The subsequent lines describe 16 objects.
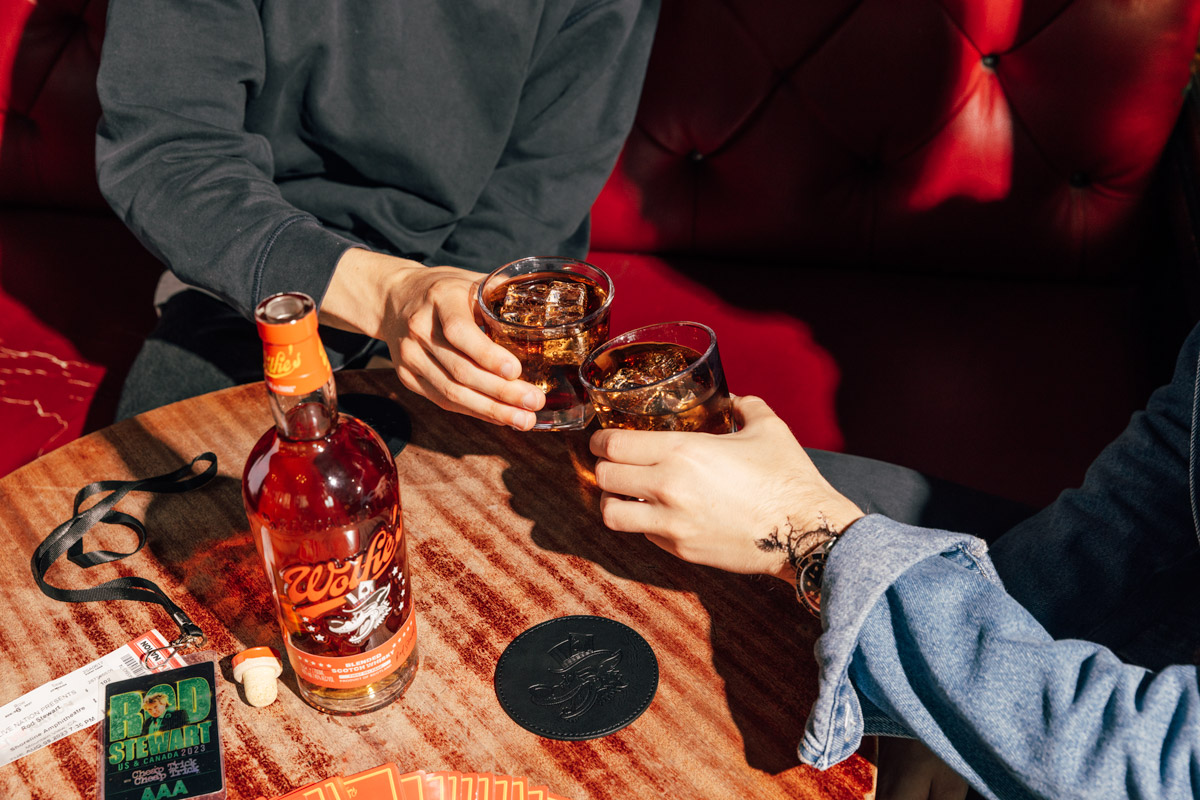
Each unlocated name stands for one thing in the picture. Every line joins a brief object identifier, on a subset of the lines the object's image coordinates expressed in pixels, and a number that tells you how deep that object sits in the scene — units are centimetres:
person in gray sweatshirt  115
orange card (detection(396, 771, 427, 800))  72
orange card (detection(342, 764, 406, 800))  72
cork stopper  79
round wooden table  75
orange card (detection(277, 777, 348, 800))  71
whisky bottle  71
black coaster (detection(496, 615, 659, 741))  79
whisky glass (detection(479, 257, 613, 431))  90
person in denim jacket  68
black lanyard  89
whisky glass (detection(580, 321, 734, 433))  83
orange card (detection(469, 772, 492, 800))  73
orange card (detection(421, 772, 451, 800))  73
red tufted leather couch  160
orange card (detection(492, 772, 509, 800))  73
